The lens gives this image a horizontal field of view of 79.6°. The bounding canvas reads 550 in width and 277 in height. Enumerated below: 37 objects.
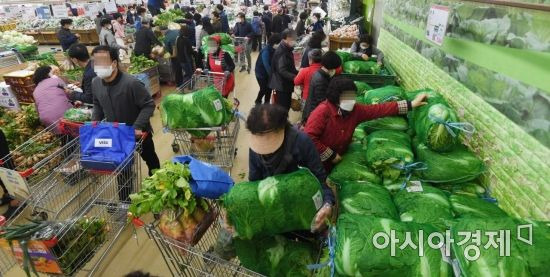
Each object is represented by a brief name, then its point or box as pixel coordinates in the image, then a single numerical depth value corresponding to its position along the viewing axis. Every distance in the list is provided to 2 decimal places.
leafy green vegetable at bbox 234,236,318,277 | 2.14
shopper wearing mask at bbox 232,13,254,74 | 10.76
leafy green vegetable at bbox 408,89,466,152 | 2.48
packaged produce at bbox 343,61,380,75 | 5.02
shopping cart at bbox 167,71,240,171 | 3.84
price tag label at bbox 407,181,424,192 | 2.35
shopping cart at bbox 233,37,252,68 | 9.06
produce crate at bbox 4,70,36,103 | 5.66
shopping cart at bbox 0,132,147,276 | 2.47
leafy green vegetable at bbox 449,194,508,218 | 2.08
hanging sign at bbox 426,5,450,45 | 3.02
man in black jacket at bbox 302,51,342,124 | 3.69
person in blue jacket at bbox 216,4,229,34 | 10.55
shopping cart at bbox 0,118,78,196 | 3.79
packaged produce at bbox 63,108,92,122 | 3.93
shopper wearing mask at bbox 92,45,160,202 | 3.21
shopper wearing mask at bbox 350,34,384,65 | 5.68
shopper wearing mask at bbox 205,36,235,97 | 6.22
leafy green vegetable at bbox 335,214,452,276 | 1.52
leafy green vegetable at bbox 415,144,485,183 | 2.41
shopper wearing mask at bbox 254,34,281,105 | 5.53
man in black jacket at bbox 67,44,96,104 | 4.21
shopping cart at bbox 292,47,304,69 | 7.41
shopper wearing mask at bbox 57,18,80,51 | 7.88
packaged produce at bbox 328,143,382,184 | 2.63
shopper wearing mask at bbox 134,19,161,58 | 7.48
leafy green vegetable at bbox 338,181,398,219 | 2.13
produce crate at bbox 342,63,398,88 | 4.62
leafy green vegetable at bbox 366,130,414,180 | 2.56
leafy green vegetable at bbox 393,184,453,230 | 2.04
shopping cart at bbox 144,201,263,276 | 2.00
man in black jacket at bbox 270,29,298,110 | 4.80
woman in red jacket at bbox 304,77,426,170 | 2.71
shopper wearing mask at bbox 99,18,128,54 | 8.10
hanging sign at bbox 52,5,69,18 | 12.78
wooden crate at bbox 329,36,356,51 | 7.80
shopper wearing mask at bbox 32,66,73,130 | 4.32
